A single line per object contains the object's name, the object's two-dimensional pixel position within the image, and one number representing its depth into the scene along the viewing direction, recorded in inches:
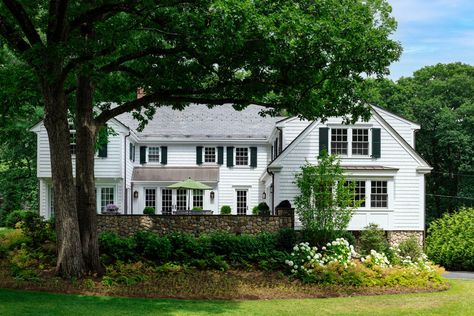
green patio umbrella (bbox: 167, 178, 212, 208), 1398.9
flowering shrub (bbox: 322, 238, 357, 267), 815.7
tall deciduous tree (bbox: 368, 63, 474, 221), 2005.4
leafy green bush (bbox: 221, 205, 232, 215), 1515.7
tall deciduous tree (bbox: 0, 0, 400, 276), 583.2
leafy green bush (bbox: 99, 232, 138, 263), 775.7
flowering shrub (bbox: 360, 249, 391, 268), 821.2
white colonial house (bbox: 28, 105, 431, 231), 1194.0
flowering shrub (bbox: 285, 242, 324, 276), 776.0
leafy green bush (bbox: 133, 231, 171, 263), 786.2
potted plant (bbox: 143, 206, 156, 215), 1439.5
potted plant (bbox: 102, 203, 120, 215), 1302.9
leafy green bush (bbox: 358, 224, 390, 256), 1028.1
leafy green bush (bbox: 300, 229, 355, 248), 912.9
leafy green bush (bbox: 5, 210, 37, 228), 1526.8
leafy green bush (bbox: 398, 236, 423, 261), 1064.0
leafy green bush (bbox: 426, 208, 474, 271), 1186.0
